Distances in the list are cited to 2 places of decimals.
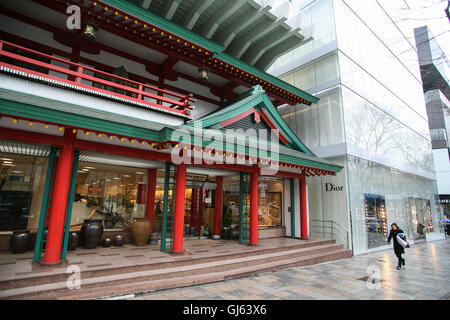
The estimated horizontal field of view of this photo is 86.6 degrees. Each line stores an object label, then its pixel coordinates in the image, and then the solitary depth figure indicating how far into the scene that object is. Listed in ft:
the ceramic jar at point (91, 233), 25.87
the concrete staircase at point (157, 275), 15.94
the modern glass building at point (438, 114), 91.40
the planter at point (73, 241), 24.30
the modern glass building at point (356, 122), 43.19
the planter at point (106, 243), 27.14
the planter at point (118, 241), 27.78
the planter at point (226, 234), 37.09
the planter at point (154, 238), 30.18
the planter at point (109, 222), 29.55
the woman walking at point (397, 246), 29.73
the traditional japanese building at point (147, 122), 20.26
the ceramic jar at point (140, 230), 29.04
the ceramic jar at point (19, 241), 22.48
